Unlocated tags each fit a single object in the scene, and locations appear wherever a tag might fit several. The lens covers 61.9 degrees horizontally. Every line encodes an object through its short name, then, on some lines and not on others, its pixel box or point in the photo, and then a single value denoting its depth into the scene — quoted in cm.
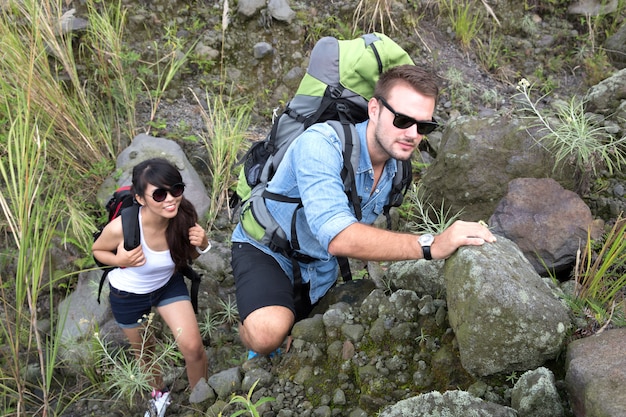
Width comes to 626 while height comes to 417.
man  281
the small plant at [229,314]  440
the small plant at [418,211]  440
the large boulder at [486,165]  429
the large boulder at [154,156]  516
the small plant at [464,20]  662
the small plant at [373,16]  640
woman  334
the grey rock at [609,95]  489
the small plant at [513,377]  256
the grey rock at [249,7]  645
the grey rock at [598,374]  202
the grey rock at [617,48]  610
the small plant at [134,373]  321
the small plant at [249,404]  223
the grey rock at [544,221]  360
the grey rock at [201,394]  305
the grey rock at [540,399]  228
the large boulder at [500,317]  246
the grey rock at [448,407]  221
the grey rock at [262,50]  638
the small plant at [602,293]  263
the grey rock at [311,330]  322
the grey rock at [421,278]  321
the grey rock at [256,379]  301
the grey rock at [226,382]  304
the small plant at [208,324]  429
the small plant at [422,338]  293
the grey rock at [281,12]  646
